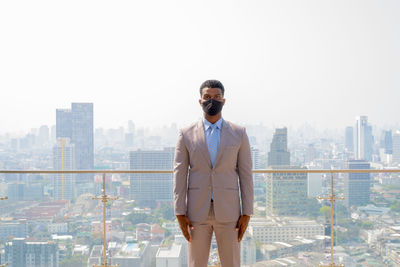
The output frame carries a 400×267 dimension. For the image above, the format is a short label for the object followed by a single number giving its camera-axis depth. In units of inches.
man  77.5
